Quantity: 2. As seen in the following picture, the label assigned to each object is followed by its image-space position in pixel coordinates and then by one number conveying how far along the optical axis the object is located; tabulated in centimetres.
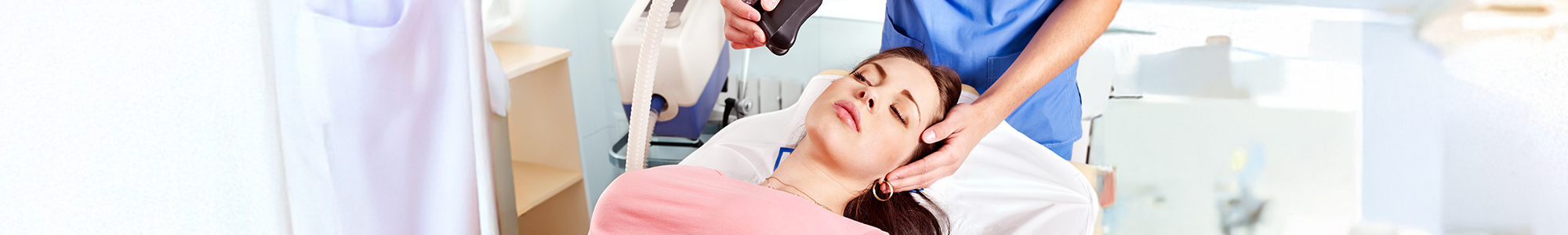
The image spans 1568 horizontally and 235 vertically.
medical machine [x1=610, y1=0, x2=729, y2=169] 150
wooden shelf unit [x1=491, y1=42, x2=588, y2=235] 130
